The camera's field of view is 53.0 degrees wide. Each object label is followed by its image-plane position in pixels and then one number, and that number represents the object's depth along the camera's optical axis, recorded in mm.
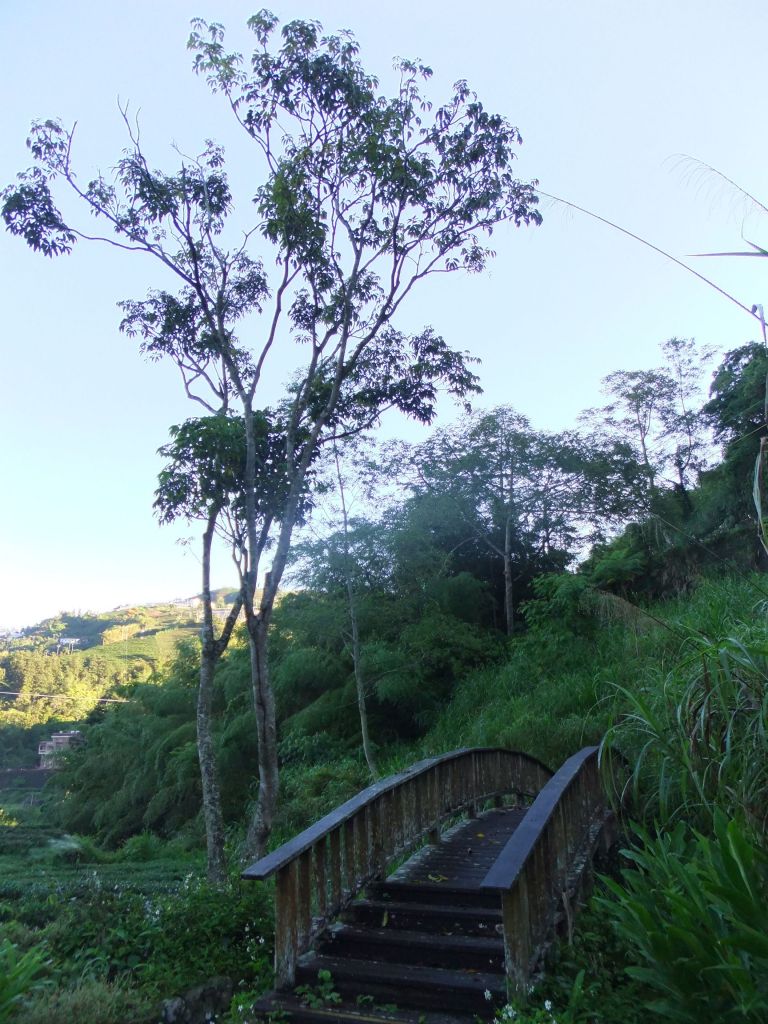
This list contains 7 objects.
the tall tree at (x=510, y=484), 19594
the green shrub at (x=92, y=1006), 3471
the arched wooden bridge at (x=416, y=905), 4023
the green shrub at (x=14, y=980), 3262
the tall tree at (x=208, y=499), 9023
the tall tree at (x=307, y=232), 9438
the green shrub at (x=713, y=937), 2635
